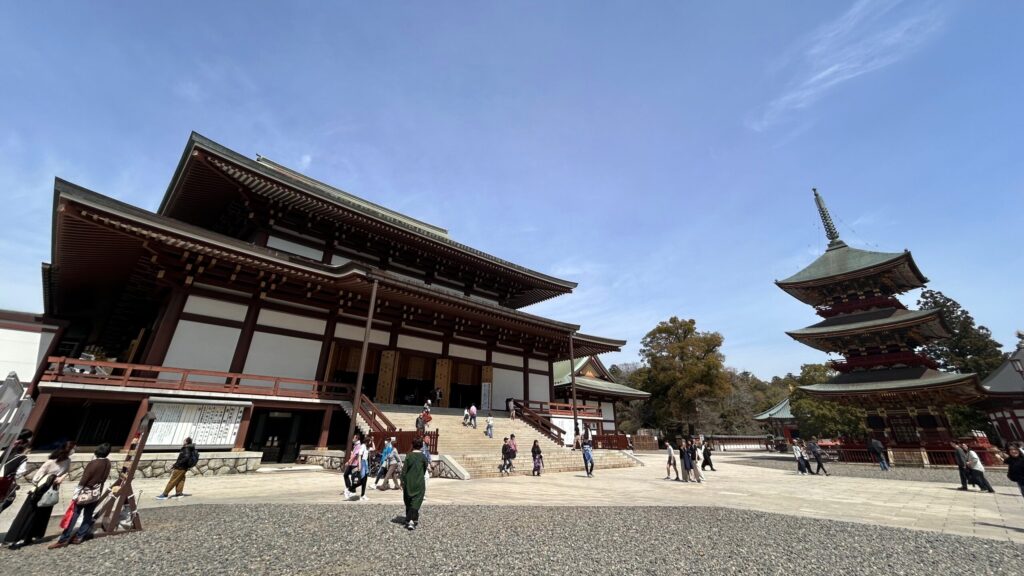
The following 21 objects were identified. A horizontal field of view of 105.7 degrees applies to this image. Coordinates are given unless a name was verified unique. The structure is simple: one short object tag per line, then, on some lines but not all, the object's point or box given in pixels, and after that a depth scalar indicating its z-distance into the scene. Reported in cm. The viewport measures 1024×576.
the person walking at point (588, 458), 1304
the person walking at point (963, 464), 1113
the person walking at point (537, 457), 1273
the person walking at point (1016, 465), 739
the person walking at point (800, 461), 1551
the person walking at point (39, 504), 486
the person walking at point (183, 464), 769
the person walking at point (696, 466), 1237
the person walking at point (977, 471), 1063
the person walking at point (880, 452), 1748
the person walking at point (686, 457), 1245
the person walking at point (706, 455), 1656
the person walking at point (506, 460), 1234
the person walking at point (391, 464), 968
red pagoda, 2017
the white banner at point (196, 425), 1100
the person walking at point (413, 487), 572
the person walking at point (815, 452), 1528
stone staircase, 1239
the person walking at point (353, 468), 790
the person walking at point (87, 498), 495
